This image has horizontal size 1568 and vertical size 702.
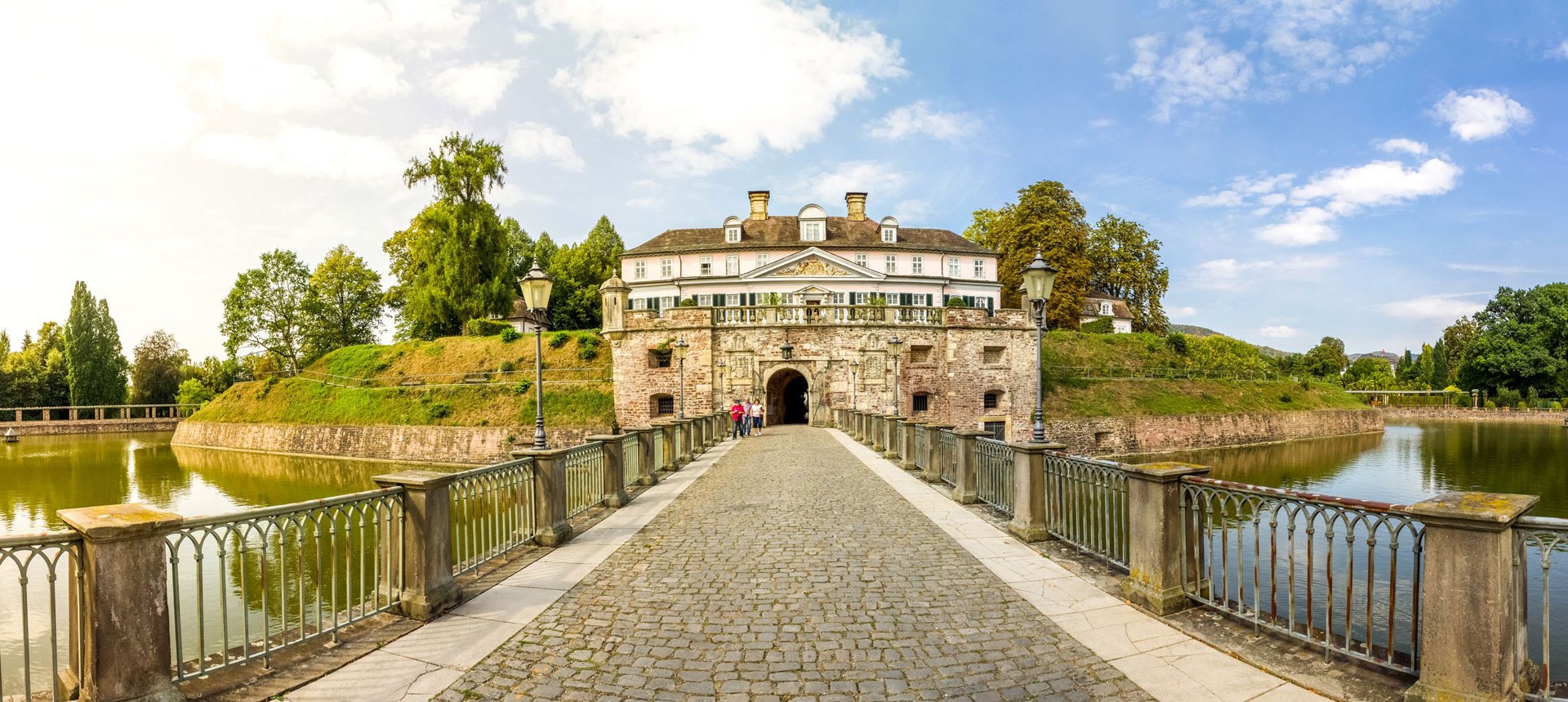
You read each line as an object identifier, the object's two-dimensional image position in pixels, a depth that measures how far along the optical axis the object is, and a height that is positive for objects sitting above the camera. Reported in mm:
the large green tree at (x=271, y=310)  52000 +3640
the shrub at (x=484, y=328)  44531 +1757
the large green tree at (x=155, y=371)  63031 -802
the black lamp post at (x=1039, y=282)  10758 +969
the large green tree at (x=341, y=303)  53312 +4190
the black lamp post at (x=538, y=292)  11086 +981
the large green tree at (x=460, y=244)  44188 +6991
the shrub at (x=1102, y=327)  48750 +1257
